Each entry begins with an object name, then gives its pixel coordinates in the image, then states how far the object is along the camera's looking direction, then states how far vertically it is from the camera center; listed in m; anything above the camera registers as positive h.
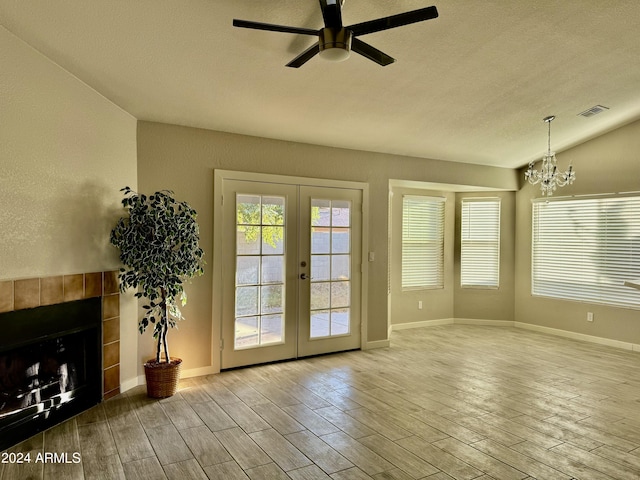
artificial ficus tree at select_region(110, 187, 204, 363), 3.48 -0.07
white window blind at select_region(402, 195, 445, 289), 6.67 +0.00
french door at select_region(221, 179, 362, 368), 4.43 -0.33
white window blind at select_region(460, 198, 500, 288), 6.95 -0.01
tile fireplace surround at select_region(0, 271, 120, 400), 2.79 -0.41
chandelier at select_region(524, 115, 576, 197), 4.96 +0.81
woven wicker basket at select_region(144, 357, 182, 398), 3.66 -1.19
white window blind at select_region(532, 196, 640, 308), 5.57 -0.08
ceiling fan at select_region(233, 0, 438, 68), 2.13 +1.11
